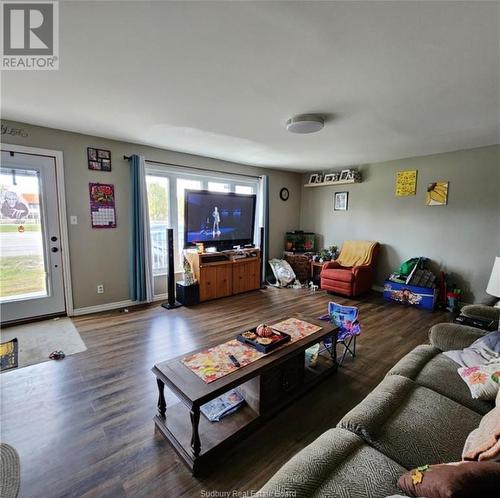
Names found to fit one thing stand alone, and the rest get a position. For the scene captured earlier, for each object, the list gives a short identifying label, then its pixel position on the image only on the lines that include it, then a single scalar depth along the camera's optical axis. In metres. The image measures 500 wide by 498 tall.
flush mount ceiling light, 2.62
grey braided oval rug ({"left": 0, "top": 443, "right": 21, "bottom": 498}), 1.33
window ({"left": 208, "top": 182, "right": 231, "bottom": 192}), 4.84
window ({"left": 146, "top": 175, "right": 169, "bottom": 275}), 4.15
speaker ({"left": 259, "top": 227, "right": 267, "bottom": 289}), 5.11
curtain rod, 3.92
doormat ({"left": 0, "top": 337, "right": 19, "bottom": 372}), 2.38
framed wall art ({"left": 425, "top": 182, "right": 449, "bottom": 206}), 4.09
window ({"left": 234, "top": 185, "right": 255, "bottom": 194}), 5.26
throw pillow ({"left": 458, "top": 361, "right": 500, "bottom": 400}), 1.37
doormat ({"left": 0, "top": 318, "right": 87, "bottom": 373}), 2.53
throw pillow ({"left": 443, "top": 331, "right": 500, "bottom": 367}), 1.62
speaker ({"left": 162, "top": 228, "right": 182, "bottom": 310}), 3.90
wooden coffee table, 1.45
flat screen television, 4.12
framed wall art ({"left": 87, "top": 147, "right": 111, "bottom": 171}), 3.47
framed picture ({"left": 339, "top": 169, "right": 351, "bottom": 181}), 5.09
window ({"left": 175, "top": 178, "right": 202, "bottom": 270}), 4.41
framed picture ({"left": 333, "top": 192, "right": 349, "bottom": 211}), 5.36
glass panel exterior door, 3.02
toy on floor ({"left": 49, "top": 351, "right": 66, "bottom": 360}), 2.50
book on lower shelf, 1.73
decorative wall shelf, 5.07
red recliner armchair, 4.41
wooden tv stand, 4.21
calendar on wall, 3.54
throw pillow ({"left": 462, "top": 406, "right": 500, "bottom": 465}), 0.85
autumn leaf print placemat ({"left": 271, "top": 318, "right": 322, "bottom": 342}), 2.09
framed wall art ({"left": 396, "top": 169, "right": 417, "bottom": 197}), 4.39
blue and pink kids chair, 2.48
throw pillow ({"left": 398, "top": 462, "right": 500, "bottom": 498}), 0.71
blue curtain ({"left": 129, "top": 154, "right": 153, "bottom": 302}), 3.75
